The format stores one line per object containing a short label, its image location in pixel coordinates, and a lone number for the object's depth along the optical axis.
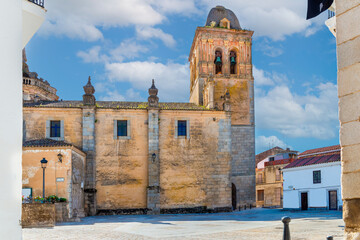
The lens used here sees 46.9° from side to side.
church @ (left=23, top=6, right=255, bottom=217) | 27.14
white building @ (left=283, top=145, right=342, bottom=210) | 30.25
